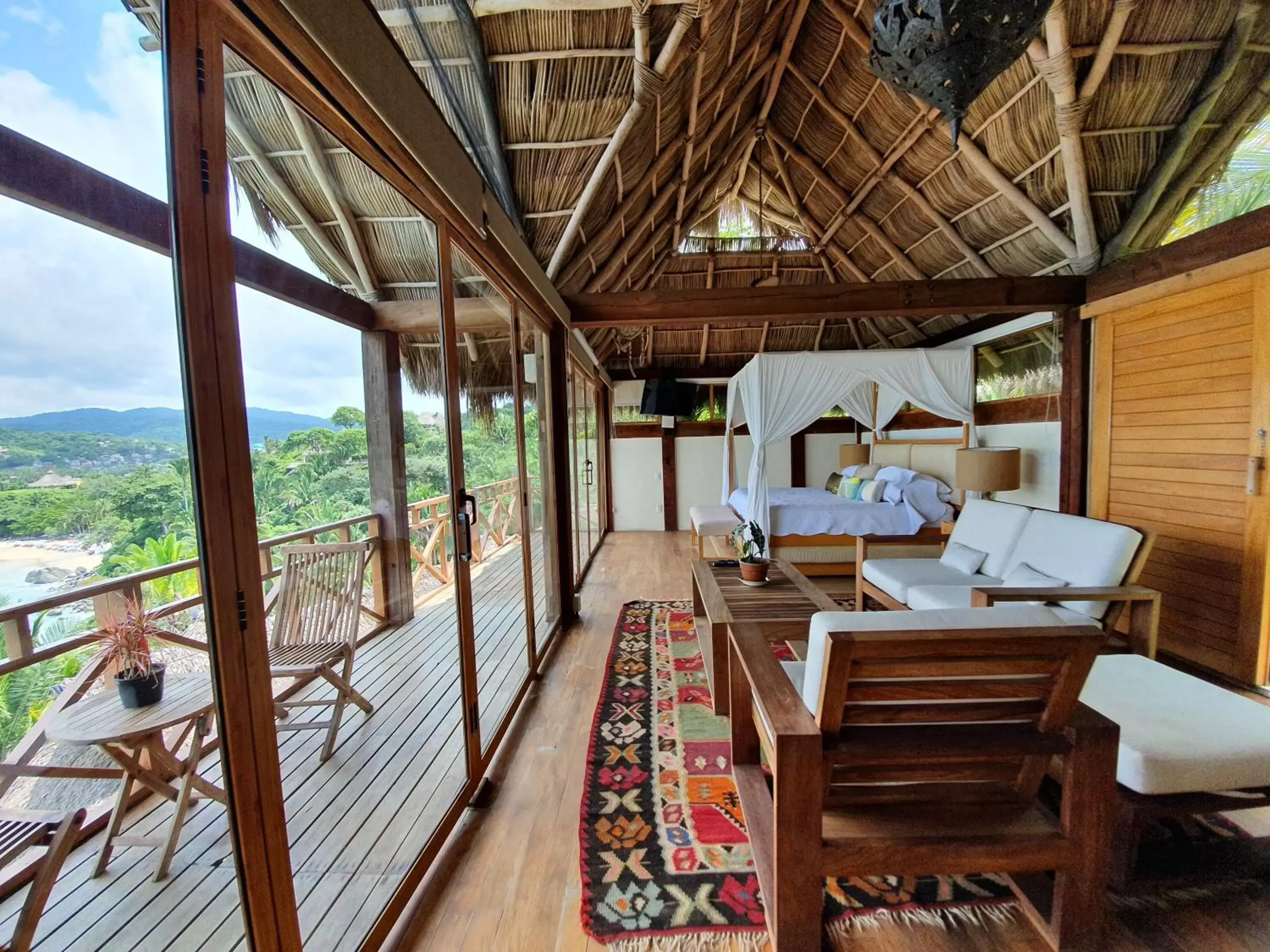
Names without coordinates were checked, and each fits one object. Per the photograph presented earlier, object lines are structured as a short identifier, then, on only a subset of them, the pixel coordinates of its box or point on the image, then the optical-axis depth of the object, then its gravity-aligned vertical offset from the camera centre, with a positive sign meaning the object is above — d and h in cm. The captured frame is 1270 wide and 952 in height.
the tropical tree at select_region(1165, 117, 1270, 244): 246 +130
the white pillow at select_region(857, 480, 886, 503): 478 -56
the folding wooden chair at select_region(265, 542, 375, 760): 134 -55
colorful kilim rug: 131 -132
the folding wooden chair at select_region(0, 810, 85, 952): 70 -62
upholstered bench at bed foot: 496 -87
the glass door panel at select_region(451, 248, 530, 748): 215 -23
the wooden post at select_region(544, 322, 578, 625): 346 -6
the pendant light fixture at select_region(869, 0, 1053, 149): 110 +95
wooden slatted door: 238 -13
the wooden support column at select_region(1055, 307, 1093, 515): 336 +17
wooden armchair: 107 -73
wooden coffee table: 219 -84
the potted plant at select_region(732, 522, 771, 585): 271 -70
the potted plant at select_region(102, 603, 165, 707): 86 -40
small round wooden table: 89 -59
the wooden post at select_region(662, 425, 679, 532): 737 -79
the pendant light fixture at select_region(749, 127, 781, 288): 547 +188
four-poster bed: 422 +15
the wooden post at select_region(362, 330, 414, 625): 152 +0
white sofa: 233 -70
